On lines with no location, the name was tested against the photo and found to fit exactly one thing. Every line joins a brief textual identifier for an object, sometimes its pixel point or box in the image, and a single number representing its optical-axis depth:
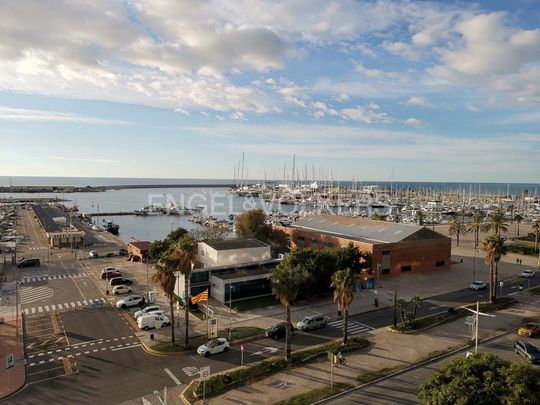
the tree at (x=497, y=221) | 75.19
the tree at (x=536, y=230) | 88.78
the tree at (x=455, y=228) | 97.19
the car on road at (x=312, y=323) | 42.06
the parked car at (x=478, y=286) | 58.34
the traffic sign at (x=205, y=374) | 28.42
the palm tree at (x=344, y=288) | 34.84
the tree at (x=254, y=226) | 81.19
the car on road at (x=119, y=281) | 58.19
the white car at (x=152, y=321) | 42.00
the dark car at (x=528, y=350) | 34.06
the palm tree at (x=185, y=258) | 36.78
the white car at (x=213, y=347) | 35.91
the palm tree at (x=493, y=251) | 49.78
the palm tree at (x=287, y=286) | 33.69
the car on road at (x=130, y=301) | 49.31
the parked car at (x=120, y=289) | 54.78
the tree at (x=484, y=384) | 18.75
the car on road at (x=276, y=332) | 39.81
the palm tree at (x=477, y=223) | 93.25
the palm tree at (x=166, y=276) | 36.03
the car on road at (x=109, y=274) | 62.18
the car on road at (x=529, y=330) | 39.91
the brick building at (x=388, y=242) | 64.44
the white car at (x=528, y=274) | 64.06
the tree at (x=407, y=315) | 41.66
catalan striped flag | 43.62
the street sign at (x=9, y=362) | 28.48
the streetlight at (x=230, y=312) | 41.24
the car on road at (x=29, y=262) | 71.81
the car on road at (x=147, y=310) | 44.76
